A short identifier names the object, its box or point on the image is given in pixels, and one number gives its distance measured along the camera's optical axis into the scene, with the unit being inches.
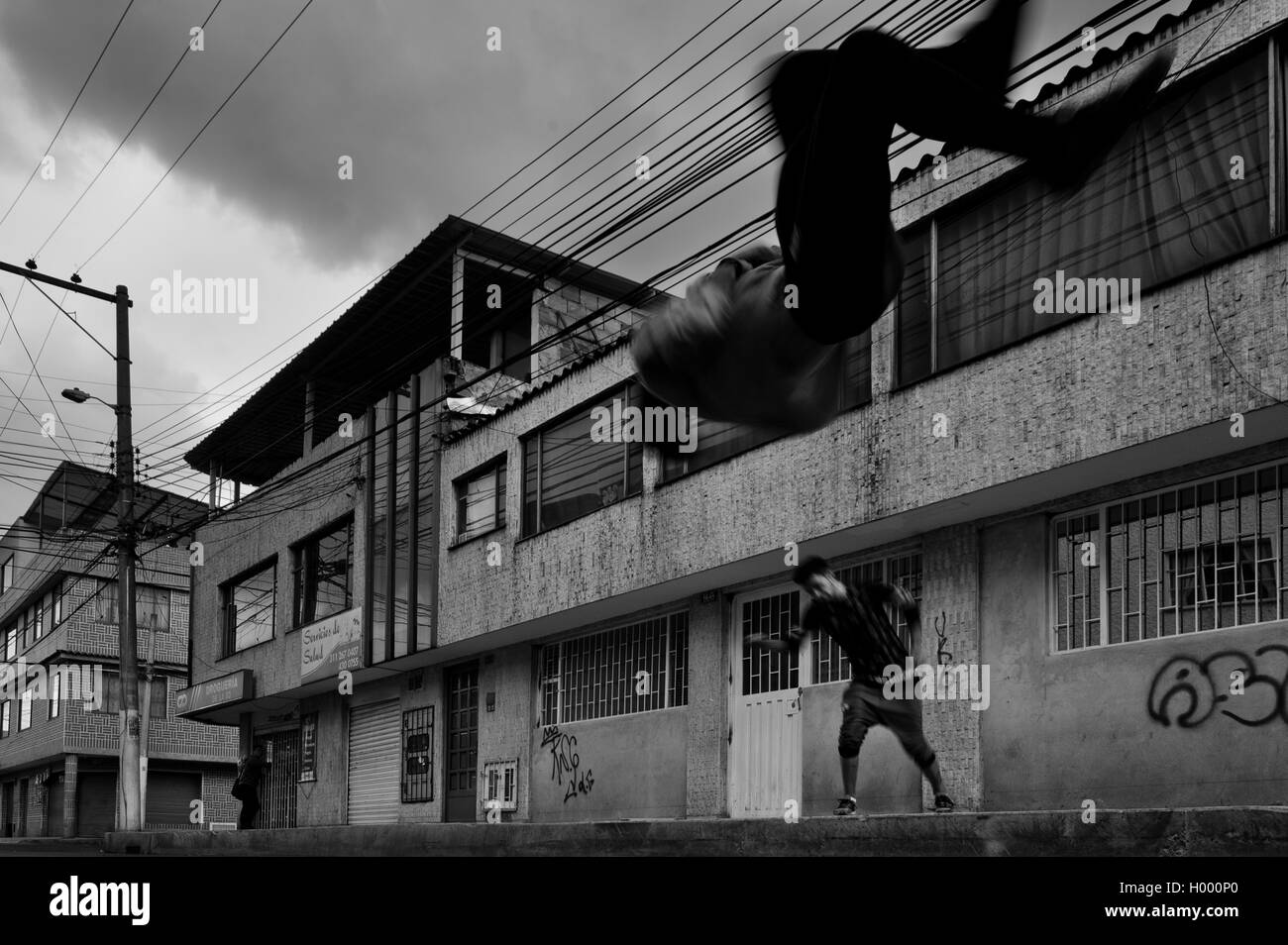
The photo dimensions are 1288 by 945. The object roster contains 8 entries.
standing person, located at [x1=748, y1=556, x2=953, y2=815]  364.5
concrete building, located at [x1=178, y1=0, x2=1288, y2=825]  375.6
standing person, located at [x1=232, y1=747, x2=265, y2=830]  810.8
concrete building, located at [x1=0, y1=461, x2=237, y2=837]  1624.0
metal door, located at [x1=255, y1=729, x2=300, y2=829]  1007.6
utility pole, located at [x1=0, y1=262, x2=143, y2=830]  774.5
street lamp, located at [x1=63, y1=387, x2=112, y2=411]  863.7
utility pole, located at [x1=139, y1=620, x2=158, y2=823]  1501.6
